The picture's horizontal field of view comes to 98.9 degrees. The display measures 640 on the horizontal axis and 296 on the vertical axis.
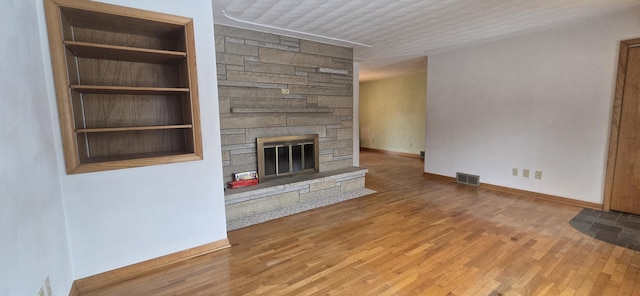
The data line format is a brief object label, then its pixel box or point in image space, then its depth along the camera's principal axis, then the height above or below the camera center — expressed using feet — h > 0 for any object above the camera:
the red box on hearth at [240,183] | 10.66 -2.52
